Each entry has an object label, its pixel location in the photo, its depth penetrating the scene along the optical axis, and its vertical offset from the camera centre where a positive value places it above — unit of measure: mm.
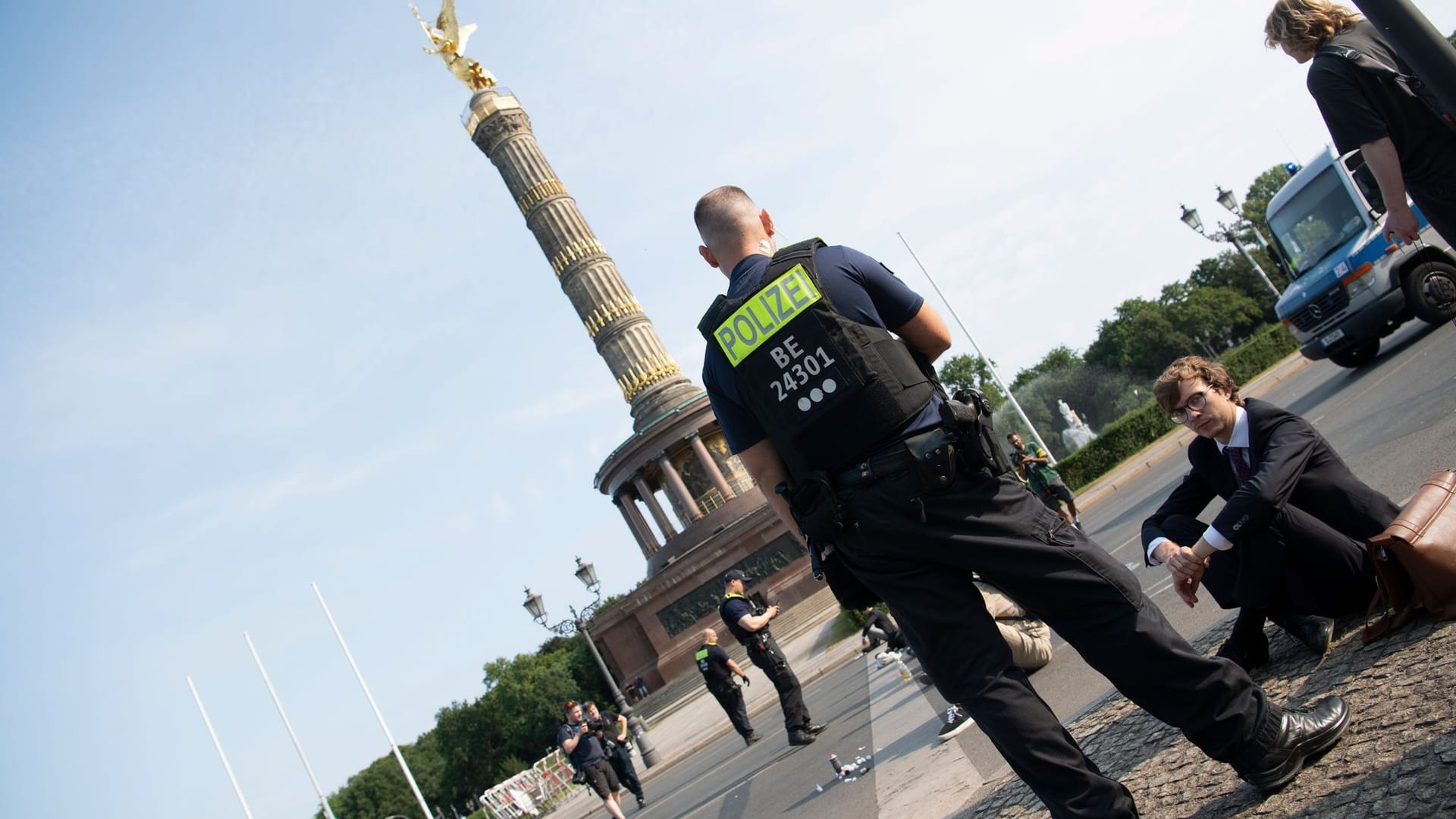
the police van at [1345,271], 13234 -150
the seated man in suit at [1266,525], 3748 -629
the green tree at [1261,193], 92062 +9265
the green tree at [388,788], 94125 +4553
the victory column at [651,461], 34500 +6846
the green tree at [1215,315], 75812 +1839
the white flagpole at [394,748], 27881 +2050
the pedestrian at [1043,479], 13711 -307
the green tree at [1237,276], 78500 +3872
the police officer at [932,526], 2975 -16
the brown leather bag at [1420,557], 3326 -866
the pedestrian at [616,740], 13188 -339
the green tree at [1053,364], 93312 +6085
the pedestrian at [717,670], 11727 -223
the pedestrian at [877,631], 11273 -729
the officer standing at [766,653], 10047 -287
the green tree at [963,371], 80281 +8094
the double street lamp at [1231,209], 29281 +3177
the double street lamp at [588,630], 19812 +2574
